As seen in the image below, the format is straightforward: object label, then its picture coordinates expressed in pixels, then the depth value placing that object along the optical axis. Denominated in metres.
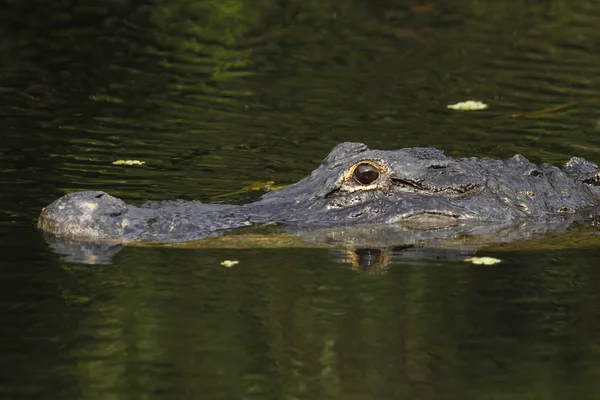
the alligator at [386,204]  15.98
